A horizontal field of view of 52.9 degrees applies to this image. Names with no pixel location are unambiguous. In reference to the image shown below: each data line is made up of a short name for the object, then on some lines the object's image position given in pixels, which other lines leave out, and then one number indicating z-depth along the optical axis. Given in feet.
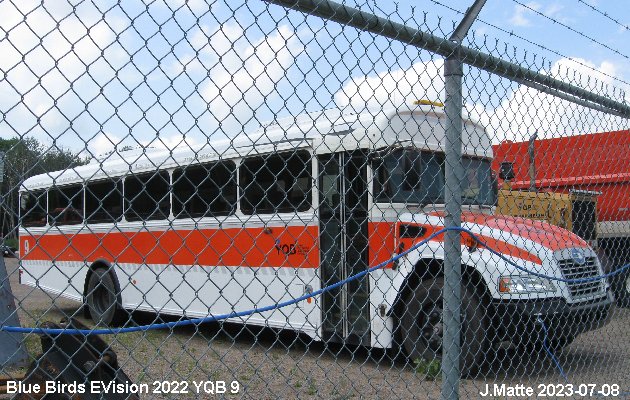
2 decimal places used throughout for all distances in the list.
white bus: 18.42
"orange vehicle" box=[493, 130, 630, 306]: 29.11
